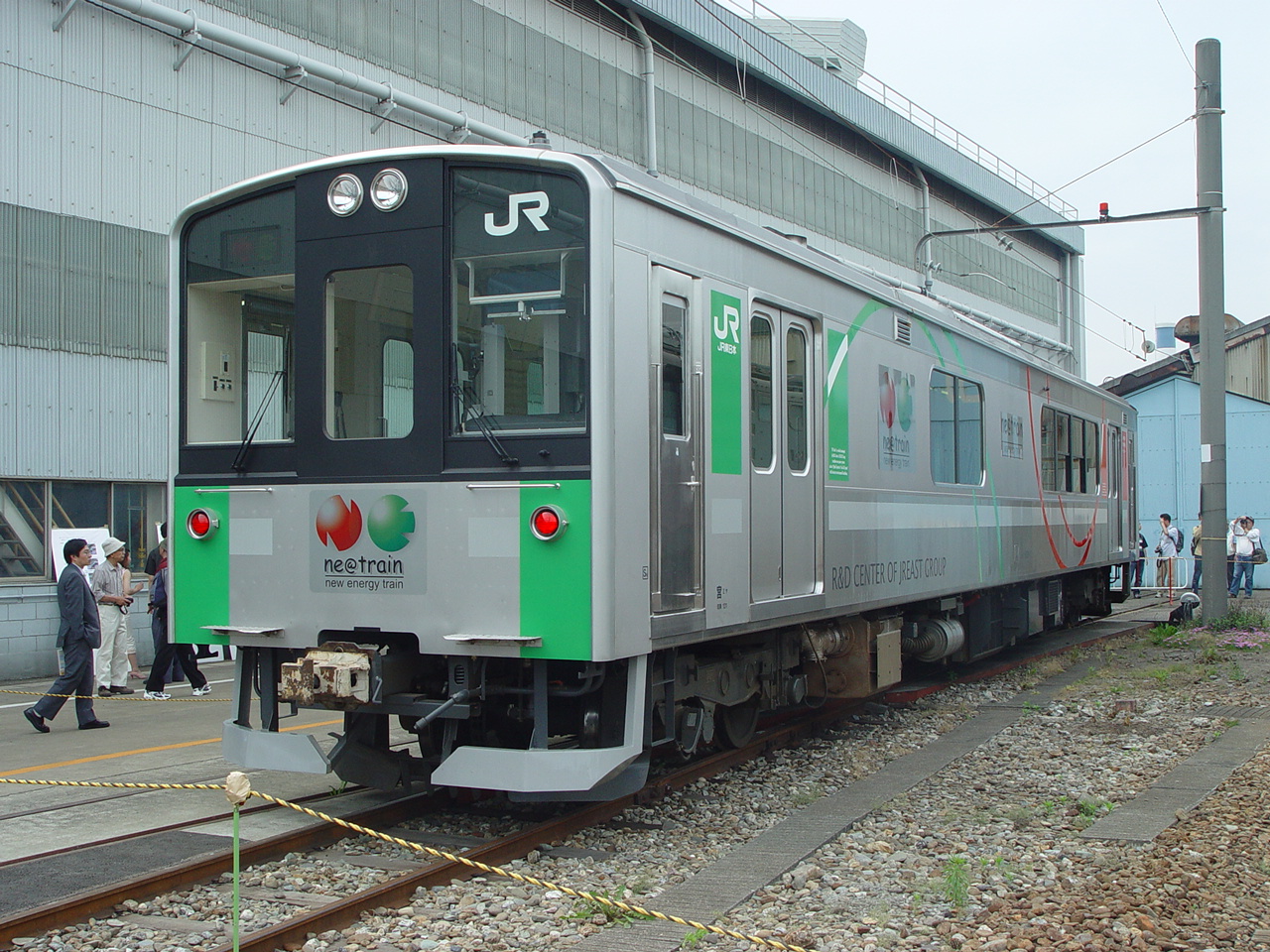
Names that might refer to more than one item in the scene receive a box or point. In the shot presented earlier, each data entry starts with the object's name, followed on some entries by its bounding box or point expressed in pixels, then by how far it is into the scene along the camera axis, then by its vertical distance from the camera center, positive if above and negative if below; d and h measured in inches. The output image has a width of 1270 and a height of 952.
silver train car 231.0 +10.7
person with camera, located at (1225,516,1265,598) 935.0 -26.5
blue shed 1119.0 +58.3
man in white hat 482.3 -39.4
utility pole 653.3 +104.1
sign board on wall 550.3 -10.4
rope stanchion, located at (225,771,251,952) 181.2 -38.6
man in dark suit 386.6 -39.5
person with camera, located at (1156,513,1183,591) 1010.5 -24.4
